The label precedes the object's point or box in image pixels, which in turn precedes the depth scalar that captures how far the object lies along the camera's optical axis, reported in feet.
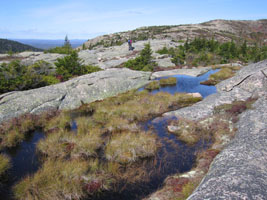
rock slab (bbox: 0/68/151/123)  57.88
